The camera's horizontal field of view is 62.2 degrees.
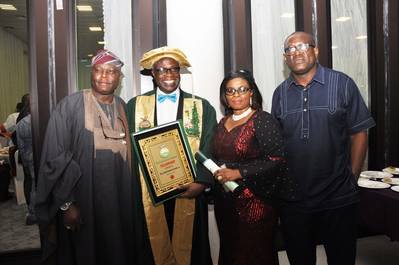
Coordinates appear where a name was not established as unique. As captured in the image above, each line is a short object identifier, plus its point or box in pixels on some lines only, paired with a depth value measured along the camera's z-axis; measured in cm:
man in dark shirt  198
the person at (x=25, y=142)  427
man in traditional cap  207
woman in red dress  184
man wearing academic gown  218
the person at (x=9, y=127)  613
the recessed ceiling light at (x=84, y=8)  329
